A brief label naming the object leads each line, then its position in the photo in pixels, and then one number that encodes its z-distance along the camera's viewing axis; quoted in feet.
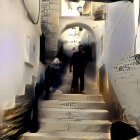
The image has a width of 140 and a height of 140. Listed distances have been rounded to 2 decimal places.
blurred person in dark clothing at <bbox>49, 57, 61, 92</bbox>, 16.08
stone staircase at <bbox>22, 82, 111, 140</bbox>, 9.81
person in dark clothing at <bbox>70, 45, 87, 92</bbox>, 16.44
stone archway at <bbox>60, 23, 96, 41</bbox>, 20.70
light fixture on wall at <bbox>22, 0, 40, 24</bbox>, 9.49
